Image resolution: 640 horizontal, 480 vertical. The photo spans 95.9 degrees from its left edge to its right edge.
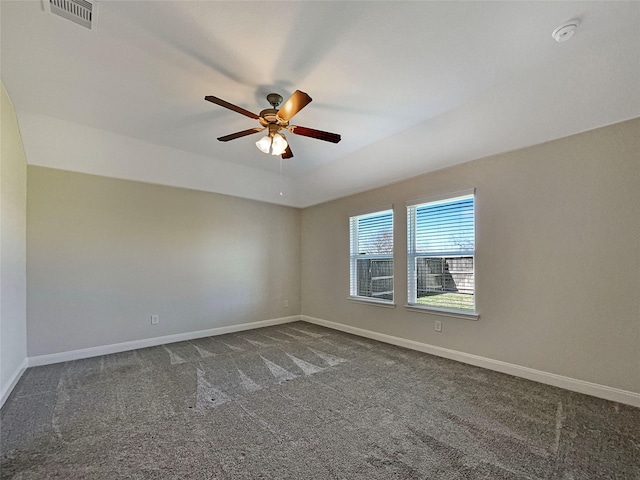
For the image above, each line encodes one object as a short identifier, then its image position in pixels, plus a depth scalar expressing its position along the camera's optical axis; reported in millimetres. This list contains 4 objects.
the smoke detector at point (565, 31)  1852
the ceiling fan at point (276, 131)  2625
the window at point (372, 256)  4492
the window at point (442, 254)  3496
